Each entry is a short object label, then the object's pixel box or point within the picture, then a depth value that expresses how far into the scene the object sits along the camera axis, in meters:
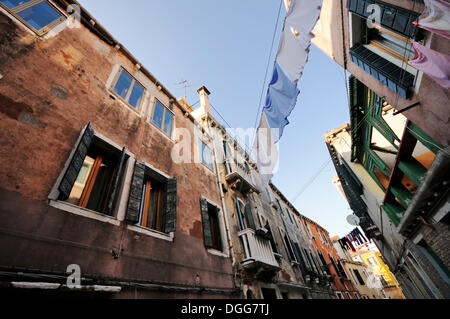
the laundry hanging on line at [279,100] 5.29
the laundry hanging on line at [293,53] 4.84
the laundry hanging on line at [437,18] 2.74
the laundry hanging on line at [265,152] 6.44
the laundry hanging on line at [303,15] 4.49
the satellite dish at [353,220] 14.32
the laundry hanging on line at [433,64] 3.05
